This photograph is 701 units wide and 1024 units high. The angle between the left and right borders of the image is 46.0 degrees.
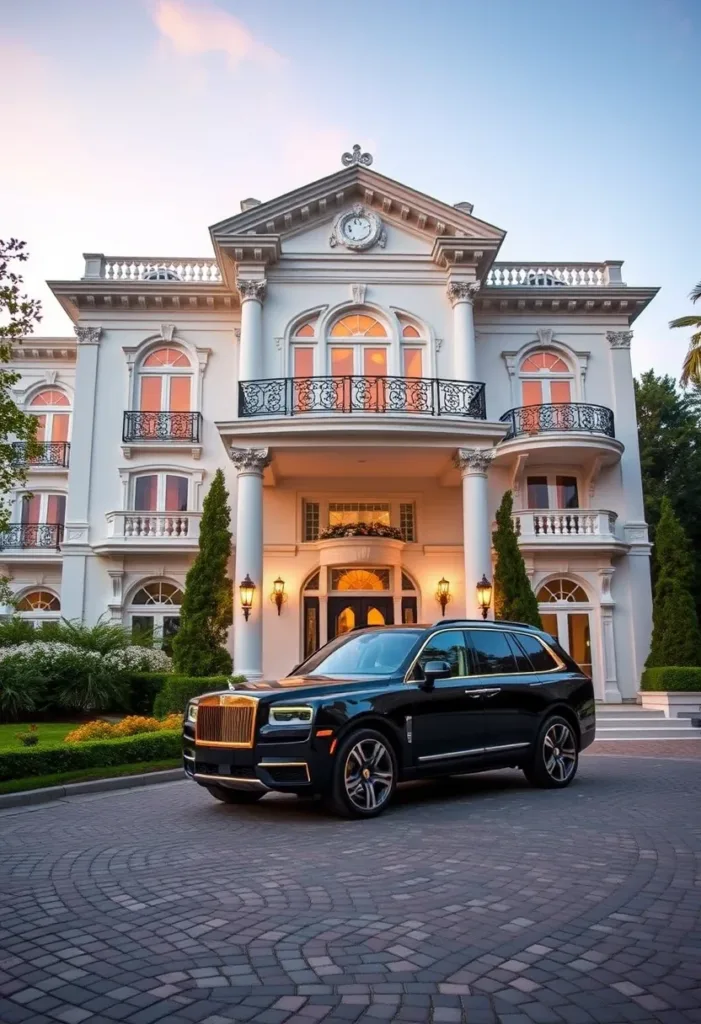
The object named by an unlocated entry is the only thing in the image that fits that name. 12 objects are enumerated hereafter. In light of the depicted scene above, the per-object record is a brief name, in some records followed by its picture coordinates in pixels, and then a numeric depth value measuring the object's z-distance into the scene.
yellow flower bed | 12.29
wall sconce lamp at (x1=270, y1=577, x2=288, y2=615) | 22.17
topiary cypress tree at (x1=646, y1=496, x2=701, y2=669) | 19.98
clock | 23.55
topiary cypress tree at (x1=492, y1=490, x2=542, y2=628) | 19.52
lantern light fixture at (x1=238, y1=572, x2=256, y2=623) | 19.08
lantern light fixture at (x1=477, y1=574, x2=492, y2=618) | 19.50
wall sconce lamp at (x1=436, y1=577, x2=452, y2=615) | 22.30
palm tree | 22.16
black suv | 7.61
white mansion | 22.22
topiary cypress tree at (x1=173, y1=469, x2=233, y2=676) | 18.17
